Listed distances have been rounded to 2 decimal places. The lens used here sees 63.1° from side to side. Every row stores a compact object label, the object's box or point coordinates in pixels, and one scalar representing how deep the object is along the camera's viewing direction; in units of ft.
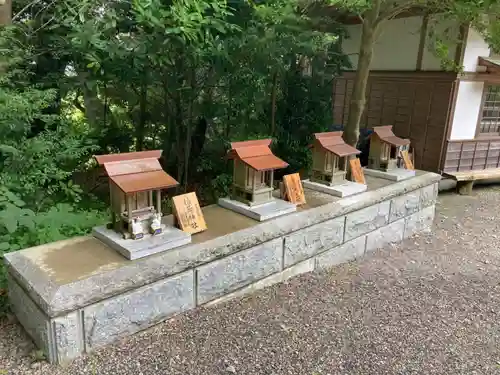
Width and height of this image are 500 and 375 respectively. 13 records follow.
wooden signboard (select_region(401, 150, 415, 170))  17.33
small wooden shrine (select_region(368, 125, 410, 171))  16.53
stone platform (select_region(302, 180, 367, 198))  13.94
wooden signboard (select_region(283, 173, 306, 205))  12.67
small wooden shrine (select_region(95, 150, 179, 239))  9.05
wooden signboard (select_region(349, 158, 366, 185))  15.10
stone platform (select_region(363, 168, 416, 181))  16.24
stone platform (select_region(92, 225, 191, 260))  9.07
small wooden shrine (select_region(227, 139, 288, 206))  11.50
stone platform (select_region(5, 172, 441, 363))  7.98
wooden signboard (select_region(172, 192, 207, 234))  10.24
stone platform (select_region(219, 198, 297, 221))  11.49
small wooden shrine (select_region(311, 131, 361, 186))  14.05
